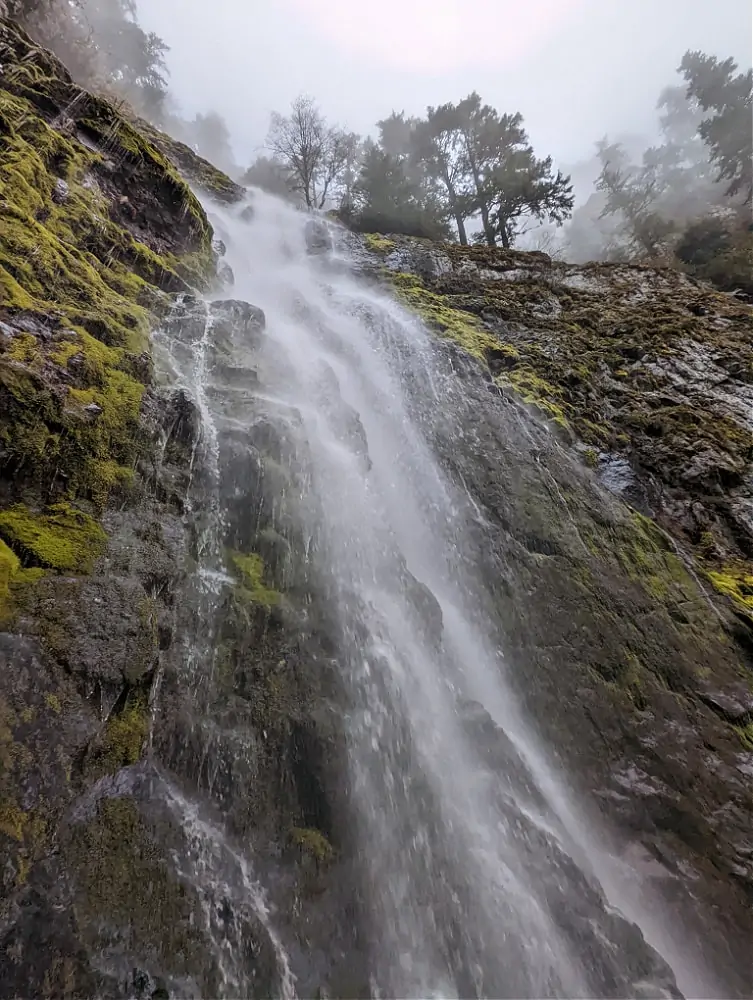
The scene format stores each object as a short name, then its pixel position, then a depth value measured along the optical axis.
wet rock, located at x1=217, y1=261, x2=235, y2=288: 11.41
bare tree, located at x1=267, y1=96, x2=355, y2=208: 24.81
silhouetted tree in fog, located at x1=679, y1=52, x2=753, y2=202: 24.48
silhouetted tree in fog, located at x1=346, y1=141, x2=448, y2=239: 19.48
